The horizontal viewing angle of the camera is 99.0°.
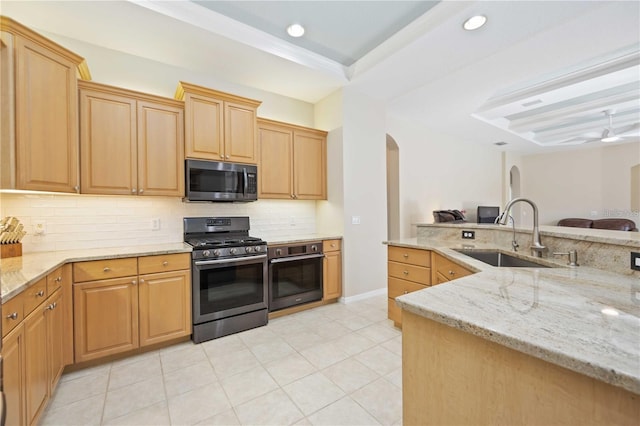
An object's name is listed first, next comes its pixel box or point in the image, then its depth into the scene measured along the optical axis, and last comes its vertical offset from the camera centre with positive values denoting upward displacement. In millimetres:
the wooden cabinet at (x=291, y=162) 3322 +654
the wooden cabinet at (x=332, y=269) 3396 -729
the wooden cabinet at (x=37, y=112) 1809 +739
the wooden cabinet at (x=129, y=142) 2314 +652
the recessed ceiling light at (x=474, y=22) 2220 +1567
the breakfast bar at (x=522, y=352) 652 -399
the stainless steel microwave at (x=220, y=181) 2742 +340
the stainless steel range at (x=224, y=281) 2512 -669
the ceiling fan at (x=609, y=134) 5189 +1686
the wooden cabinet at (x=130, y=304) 2062 -737
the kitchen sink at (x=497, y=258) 2068 -393
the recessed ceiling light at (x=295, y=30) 2520 +1716
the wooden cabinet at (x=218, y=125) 2719 +929
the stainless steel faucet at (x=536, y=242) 1908 -230
